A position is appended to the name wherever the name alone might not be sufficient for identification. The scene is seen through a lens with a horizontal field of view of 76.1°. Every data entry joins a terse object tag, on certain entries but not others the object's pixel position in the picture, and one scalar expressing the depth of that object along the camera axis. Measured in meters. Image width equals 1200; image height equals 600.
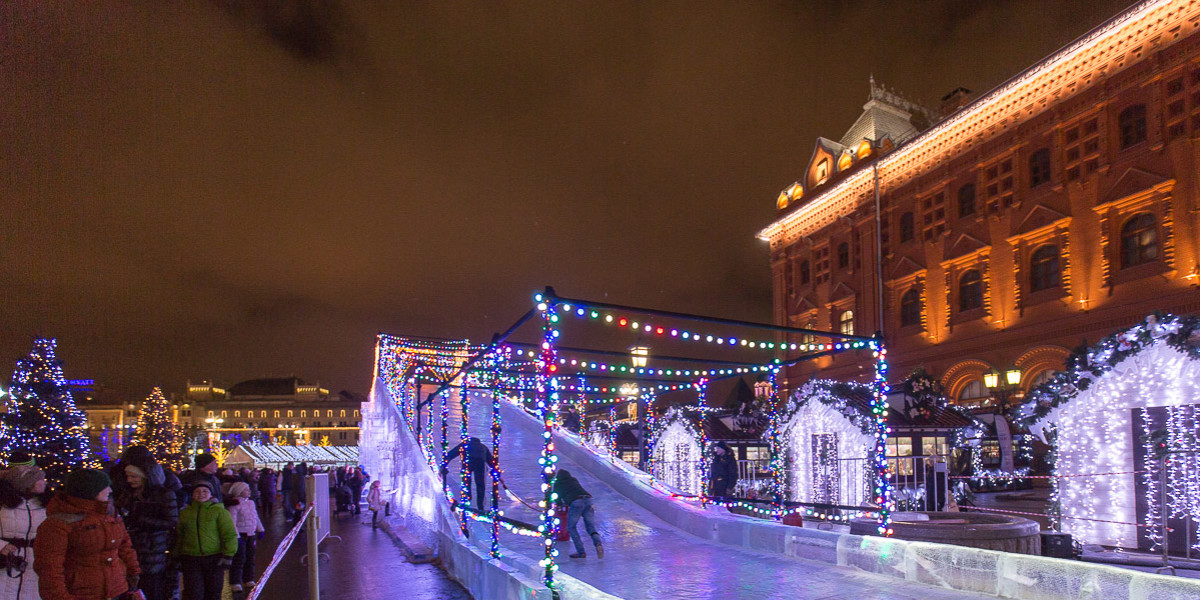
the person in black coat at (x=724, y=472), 17.00
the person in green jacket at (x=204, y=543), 7.16
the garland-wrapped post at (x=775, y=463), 13.45
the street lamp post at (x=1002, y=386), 20.38
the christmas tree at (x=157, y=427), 47.31
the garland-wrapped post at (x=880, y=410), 9.81
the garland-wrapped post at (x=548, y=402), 7.80
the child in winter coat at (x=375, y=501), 18.08
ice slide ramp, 6.48
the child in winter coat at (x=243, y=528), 9.03
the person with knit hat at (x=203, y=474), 7.60
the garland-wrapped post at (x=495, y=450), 9.41
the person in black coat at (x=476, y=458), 14.03
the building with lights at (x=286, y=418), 121.44
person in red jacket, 4.99
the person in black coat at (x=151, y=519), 7.15
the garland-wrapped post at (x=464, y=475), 11.86
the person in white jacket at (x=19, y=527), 5.30
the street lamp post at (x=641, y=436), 23.14
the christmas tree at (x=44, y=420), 20.98
